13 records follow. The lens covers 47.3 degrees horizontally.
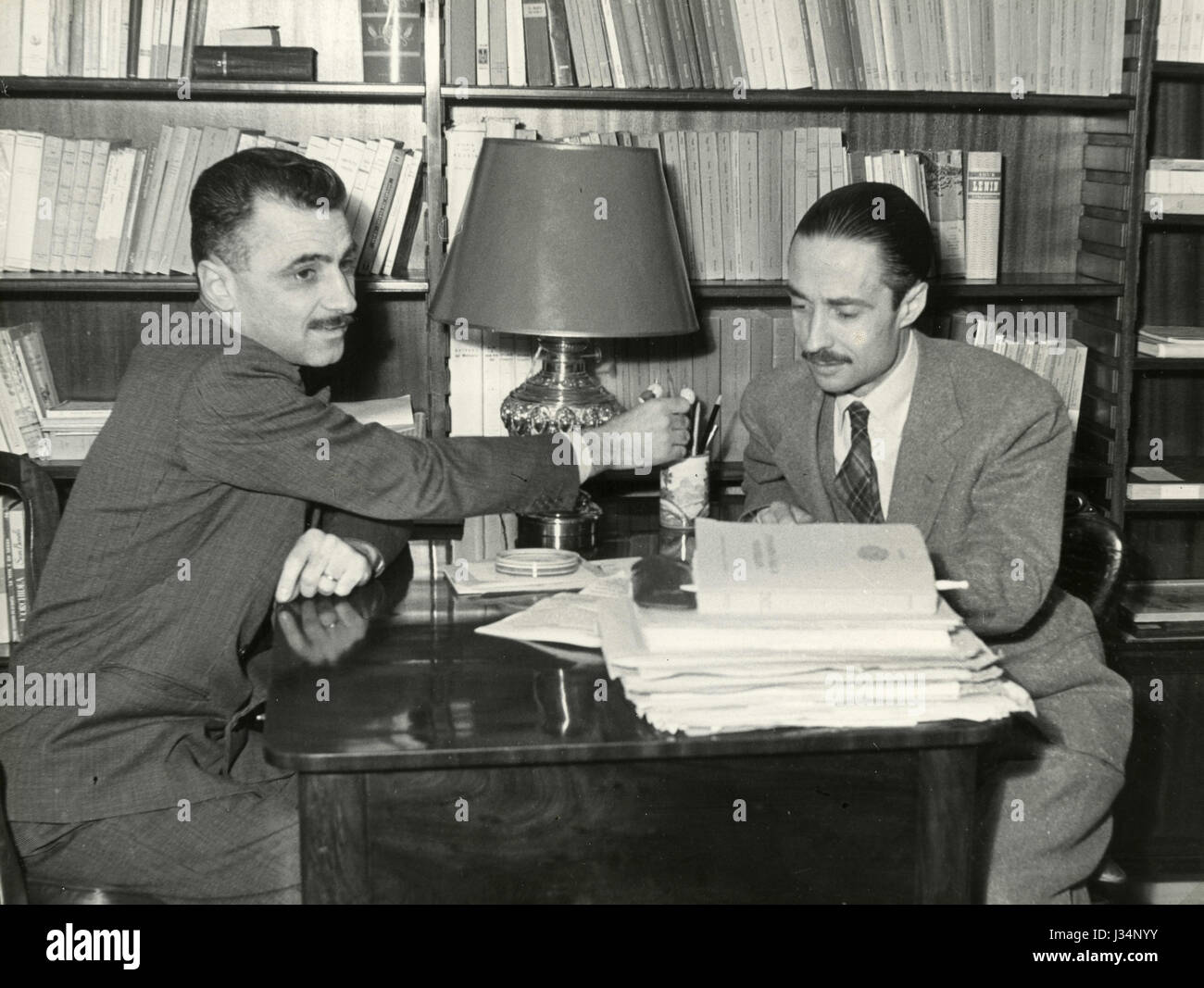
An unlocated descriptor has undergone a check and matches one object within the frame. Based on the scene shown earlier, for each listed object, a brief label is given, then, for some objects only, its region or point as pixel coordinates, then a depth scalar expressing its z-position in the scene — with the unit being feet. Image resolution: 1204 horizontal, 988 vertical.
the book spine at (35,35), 8.14
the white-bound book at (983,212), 8.83
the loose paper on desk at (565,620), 4.83
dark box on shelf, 8.22
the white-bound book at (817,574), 4.08
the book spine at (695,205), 8.59
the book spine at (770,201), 8.62
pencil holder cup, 6.66
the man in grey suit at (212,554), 5.12
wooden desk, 3.95
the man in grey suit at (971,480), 5.57
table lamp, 6.61
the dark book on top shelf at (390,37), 8.68
